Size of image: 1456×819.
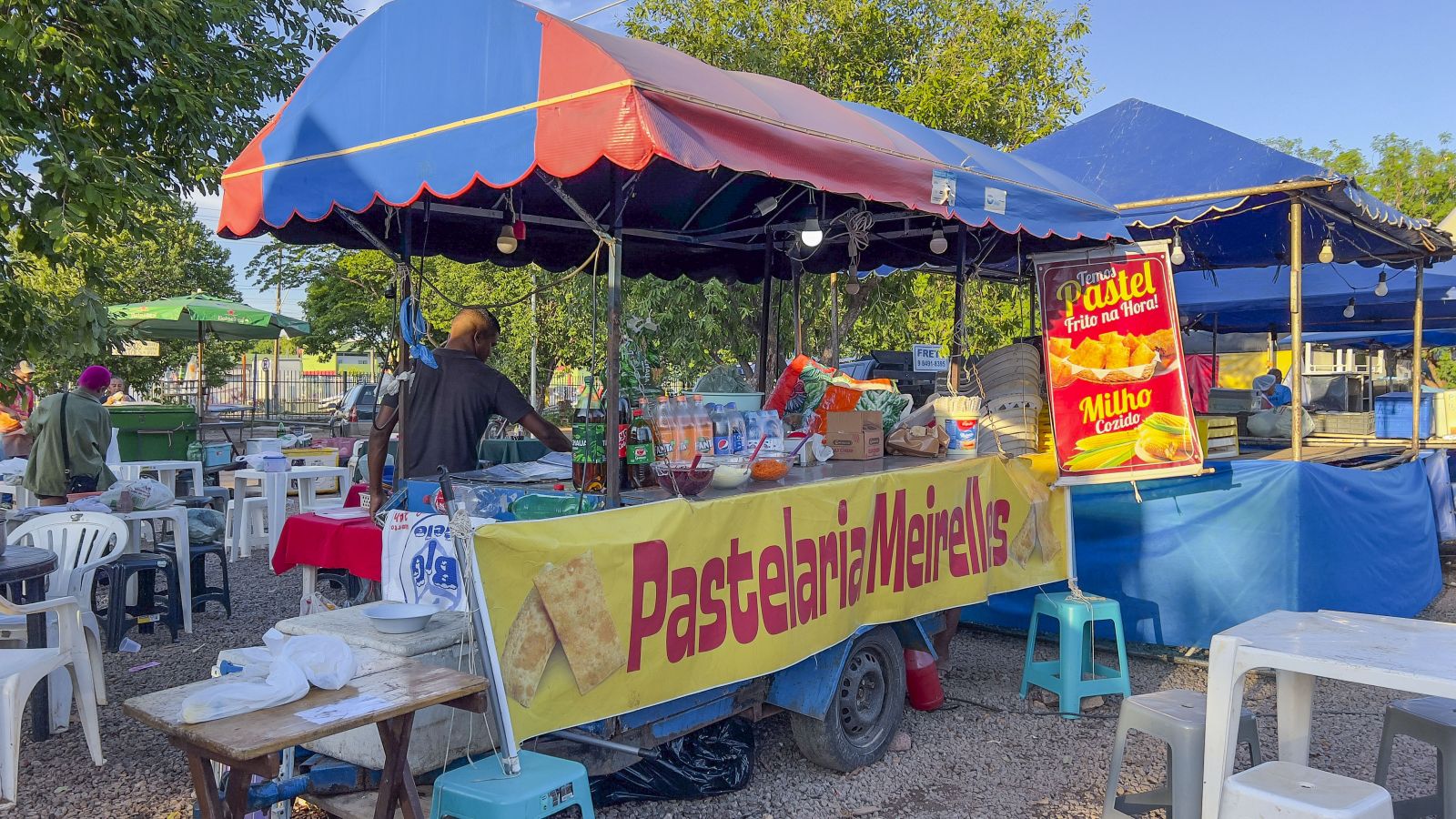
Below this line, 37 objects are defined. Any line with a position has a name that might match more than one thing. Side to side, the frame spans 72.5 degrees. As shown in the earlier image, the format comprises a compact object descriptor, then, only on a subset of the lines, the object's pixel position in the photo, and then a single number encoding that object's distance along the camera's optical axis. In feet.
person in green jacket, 24.35
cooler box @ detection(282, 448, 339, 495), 34.96
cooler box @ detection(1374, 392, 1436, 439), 33.55
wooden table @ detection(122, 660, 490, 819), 7.52
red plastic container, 16.87
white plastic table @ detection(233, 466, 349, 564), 30.14
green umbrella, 43.19
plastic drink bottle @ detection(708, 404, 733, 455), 13.70
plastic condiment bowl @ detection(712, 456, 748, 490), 13.20
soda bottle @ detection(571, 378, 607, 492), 12.56
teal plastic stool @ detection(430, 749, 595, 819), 8.81
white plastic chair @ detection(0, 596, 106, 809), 12.35
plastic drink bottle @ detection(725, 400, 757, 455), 14.03
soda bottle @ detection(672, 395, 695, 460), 12.89
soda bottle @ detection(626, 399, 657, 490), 12.88
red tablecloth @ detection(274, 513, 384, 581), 14.79
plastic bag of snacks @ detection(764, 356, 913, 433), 17.93
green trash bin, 36.17
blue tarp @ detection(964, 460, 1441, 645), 19.42
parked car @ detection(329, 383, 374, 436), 51.72
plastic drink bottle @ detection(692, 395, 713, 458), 13.29
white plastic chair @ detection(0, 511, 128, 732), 18.24
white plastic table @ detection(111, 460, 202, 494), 30.83
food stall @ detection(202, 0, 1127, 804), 10.65
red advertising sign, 19.45
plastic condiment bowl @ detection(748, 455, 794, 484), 13.93
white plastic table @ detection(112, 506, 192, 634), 21.65
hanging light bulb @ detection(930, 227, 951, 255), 21.61
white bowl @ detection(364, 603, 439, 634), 10.35
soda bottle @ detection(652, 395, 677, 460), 12.87
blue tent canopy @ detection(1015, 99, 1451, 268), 21.79
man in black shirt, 15.65
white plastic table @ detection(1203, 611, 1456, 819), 9.59
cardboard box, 16.87
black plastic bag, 12.92
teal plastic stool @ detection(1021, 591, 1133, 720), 17.12
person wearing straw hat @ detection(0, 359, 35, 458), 33.65
